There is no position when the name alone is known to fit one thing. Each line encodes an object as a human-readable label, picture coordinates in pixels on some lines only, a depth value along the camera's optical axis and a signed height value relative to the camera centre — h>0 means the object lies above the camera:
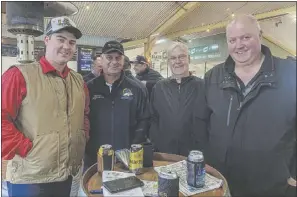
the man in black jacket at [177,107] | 1.07 -0.03
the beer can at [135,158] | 0.78 -0.19
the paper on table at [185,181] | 0.65 -0.24
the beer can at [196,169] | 0.64 -0.19
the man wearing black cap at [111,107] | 1.13 -0.04
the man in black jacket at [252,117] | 0.61 -0.05
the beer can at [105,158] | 0.79 -0.20
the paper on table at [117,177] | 0.60 -0.23
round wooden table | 0.66 -0.24
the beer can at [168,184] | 0.58 -0.21
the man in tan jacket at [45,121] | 0.79 -0.08
